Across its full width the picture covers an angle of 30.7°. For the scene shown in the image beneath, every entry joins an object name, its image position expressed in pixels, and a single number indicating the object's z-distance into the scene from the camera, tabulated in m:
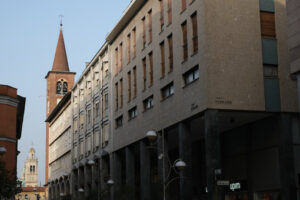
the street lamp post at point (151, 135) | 26.25
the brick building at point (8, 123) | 44.09
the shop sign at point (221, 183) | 32.03
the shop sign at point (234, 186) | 40.09
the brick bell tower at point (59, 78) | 114.56
